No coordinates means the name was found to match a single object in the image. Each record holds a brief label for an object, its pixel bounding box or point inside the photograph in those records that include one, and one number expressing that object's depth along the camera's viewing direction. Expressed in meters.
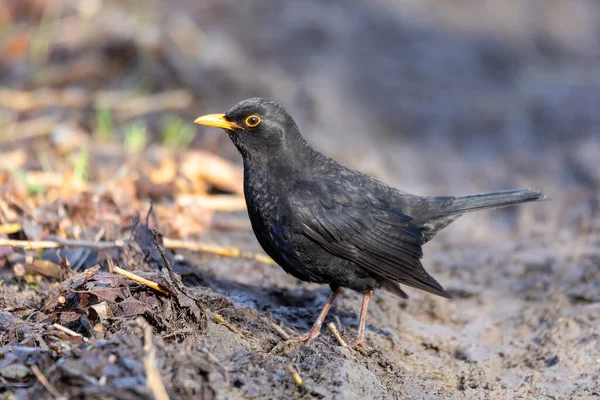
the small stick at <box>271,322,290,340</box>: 9.03
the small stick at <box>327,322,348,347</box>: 9.23
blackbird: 9.96
